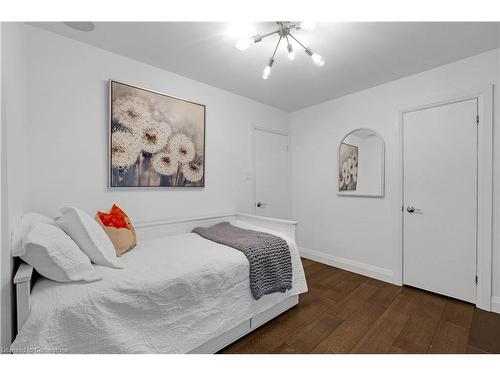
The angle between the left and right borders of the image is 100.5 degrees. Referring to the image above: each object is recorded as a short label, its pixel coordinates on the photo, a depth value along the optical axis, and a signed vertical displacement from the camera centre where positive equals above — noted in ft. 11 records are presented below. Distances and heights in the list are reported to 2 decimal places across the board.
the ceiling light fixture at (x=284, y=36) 4.57 +3.73
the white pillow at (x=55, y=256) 3.27 -1.17
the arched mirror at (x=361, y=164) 8.35 +0.94
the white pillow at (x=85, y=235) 4.11 -1.00
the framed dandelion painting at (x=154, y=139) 6.21 +1.53
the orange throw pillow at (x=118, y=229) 5.30 -1.15
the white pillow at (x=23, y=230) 3.20 -0.77
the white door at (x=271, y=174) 9.99 +0.60
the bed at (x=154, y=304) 2.98 -2.11
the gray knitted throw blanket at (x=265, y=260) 5.16 -1.95
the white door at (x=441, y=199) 6.41 -0.41
